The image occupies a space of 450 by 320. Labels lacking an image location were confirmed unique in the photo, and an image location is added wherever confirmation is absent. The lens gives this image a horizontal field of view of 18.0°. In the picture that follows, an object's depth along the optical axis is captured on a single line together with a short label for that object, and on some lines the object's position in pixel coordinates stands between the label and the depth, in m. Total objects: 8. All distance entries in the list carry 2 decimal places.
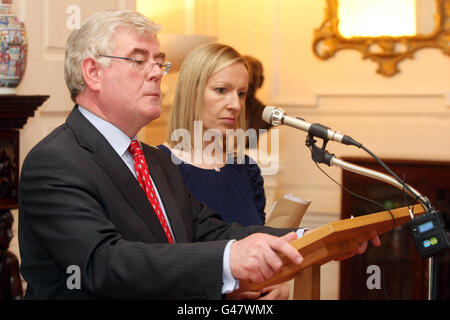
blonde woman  2.86
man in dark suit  2.23
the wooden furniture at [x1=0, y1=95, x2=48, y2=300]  2.68
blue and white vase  2.66
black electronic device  2.28
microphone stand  2.30
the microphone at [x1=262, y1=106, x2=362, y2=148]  2.31
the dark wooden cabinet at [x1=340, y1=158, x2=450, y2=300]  3.91
